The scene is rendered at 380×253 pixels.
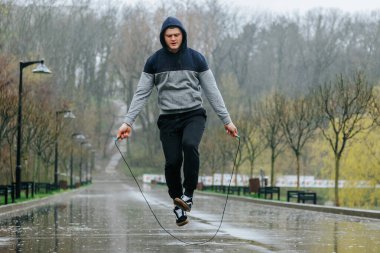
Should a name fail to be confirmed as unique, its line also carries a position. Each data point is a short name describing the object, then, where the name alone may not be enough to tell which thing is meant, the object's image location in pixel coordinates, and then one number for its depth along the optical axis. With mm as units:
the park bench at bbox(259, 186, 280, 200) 37594
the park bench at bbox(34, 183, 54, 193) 43969
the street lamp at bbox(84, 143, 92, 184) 97762
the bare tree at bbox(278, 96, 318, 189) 42969
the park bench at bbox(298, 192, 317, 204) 30978
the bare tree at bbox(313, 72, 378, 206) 33375
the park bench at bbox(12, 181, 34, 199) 34625
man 8914
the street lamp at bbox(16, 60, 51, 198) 32250
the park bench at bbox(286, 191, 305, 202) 33338
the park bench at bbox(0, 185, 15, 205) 26078
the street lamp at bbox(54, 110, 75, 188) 50812
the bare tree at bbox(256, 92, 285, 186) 45369
